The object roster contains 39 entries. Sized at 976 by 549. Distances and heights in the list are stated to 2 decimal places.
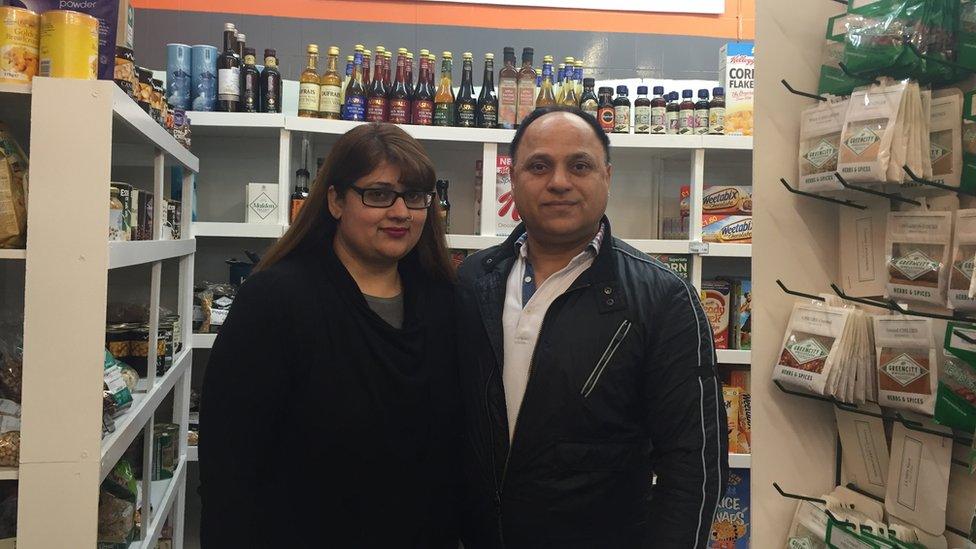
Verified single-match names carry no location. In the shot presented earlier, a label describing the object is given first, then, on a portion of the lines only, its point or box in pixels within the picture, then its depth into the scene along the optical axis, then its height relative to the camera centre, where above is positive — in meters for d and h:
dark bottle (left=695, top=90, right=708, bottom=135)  3.73 +0.78
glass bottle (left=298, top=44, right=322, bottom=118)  3.51 +0.79
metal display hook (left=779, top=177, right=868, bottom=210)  1.77 +0.19
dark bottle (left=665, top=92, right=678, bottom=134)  3.80 +0.80
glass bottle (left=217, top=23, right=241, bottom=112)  3.52 +0.83
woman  1.71 -0.30
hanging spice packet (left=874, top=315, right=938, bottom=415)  1.56 -0.17
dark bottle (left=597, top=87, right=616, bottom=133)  3.70 +0.79
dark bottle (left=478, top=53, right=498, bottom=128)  3.63 +0.83
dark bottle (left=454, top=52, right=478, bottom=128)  3.64 +0.81
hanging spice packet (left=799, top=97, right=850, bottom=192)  1.72 +0.32
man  1.71 -0.28
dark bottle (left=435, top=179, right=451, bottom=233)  3.59 +0.34
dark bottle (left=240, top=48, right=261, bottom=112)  3.54 +0.82
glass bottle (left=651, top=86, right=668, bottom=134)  3.78 +0.80
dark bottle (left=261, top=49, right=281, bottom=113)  3.55 +0.83
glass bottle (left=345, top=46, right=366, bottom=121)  3.55 +0.81
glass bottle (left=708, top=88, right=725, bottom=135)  3.74 +0.79
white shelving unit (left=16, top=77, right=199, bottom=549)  1.66 -0.12
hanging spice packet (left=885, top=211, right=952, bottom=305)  1.56 +0.06
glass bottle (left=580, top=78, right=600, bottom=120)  3.74 +0.86
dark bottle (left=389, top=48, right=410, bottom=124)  3.57 +0.78
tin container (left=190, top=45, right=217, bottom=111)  3.51 +0.84
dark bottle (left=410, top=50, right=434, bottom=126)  3.60 +0.80
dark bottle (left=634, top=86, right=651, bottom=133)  3.76 +0.79
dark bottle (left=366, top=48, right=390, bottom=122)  3.56 +0.78
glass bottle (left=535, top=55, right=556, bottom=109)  3.69 +0.87
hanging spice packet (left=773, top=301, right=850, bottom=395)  1.69 -0.16
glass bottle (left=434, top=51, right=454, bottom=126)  3.62 +0.79
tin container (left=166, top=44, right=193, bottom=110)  3.50 +0.84
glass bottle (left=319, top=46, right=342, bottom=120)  3.52 +0.80
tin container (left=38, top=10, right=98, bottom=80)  1.70 +0.47
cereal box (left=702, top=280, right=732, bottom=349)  3.79 -0.16
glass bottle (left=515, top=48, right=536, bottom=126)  3.60 +0.85
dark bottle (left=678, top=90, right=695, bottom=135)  3.75 +0.78
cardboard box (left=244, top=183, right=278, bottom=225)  3.50 +0.26
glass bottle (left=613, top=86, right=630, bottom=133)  3.75 +0.80
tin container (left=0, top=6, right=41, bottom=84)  1.67 +0.46
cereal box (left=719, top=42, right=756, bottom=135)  3.76 +0.93
